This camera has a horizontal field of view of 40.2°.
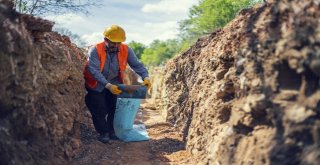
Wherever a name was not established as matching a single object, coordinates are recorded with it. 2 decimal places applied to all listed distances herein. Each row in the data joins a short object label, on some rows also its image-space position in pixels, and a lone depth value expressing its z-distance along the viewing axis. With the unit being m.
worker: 6.81
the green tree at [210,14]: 27.09
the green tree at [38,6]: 10.12
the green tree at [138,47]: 85.56
